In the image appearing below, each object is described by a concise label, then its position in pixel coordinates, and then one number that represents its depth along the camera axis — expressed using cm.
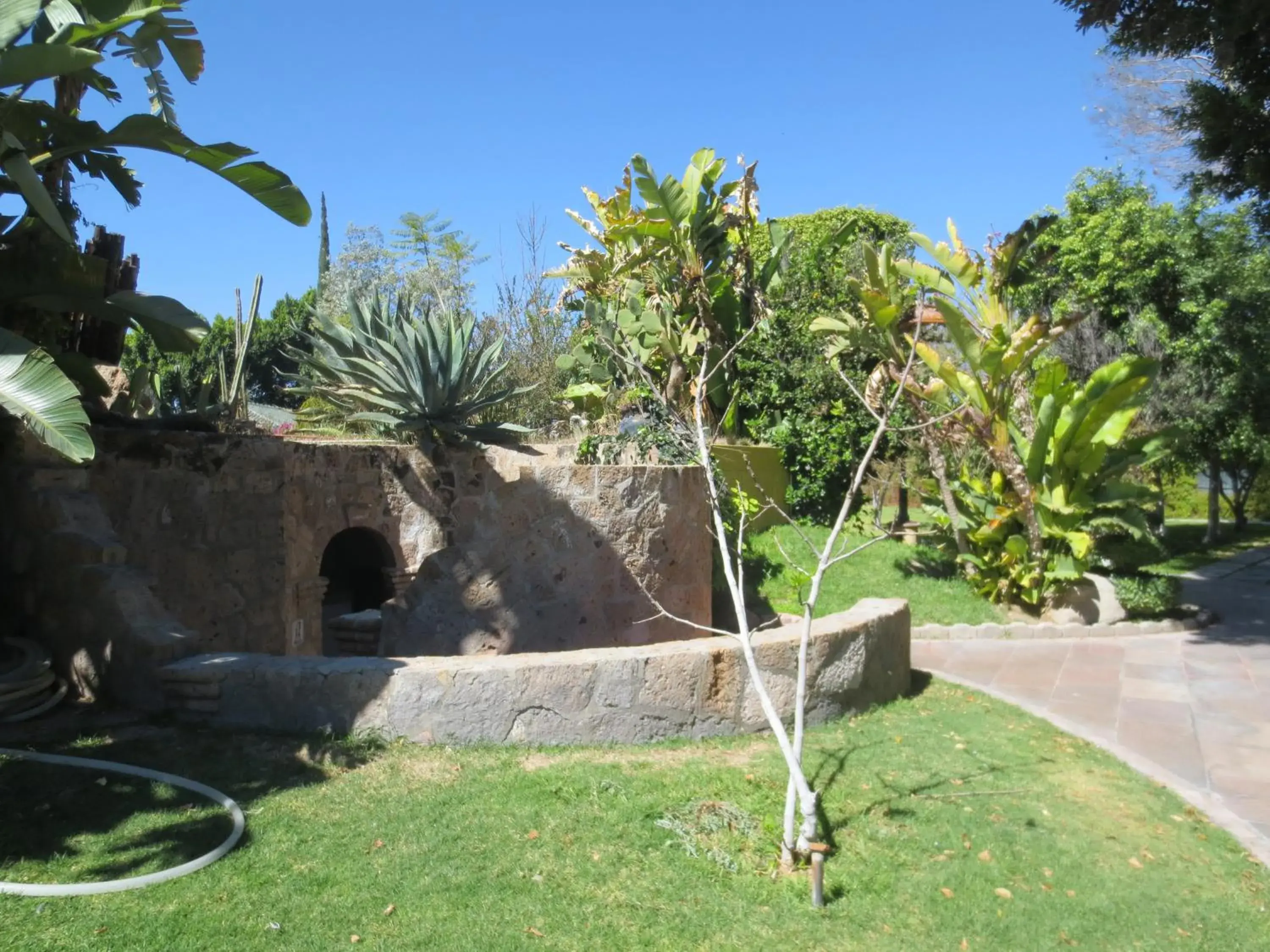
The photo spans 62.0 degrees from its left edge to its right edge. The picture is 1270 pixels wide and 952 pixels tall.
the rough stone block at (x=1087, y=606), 1282
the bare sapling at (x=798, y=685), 474
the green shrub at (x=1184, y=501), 3228
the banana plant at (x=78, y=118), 538
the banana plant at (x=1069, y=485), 1219
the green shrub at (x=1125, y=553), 1346
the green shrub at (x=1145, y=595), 1288
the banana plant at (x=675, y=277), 1431
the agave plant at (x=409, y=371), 976
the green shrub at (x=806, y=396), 1684
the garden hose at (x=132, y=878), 393
